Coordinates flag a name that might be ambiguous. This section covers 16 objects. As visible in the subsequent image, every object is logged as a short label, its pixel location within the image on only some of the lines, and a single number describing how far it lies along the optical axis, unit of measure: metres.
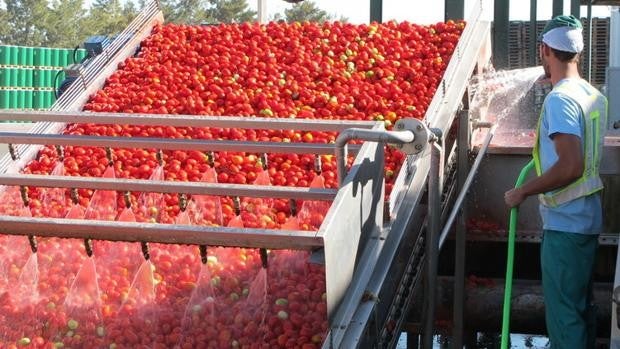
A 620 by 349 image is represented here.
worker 4.60
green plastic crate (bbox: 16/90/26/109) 27.97
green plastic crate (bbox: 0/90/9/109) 27.53
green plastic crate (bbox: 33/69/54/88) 28.60
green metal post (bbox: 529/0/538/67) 11.80
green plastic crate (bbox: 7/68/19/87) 27.83
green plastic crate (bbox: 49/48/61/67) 29.24
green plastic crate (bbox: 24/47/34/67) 28.44
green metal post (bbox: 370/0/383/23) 12.17
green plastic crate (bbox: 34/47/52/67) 28.78
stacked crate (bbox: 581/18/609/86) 12.99
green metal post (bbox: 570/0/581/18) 13.28
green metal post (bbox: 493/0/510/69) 11.34
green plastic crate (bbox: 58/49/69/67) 29.80
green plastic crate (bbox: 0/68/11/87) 27.67
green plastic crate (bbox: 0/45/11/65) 27.83
